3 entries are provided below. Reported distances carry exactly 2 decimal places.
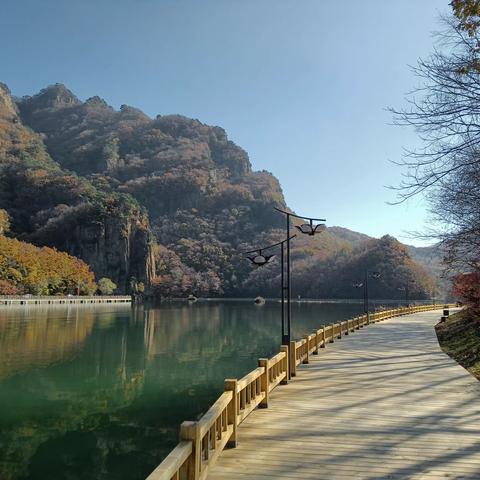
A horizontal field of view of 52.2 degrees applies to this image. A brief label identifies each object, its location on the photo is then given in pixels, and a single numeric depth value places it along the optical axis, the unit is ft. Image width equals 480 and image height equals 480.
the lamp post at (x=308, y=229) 40.87
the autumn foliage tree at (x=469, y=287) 63.87
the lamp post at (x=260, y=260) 44.92
